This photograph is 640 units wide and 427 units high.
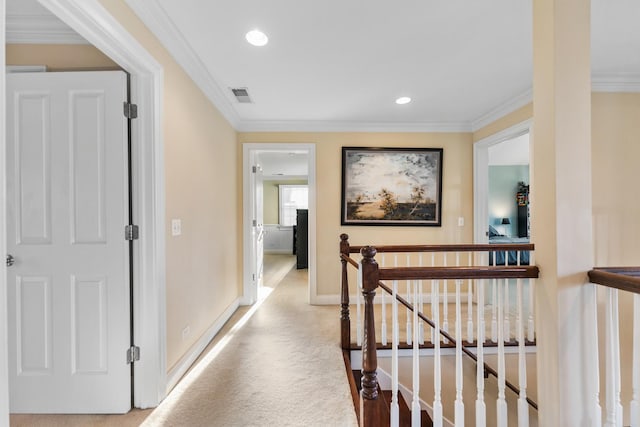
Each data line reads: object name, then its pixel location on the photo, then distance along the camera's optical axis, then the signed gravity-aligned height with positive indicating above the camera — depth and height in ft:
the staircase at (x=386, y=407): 6.09 -4.56
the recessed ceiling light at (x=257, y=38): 6.27 +3.98
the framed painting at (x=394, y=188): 12.23 +1.12
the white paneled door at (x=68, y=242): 5.36 -0.50
